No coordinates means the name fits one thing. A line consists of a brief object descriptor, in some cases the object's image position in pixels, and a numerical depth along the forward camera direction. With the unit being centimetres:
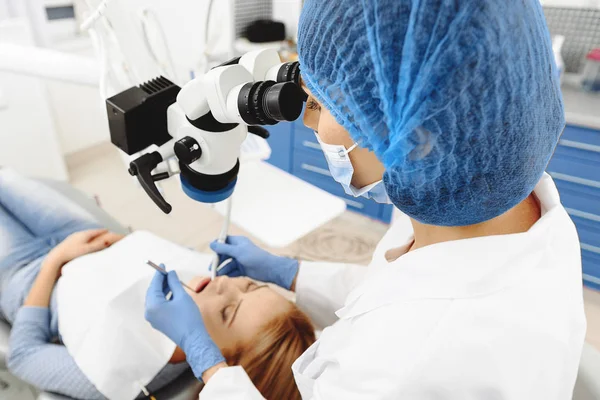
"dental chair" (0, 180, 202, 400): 112
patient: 107
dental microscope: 65
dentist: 49
